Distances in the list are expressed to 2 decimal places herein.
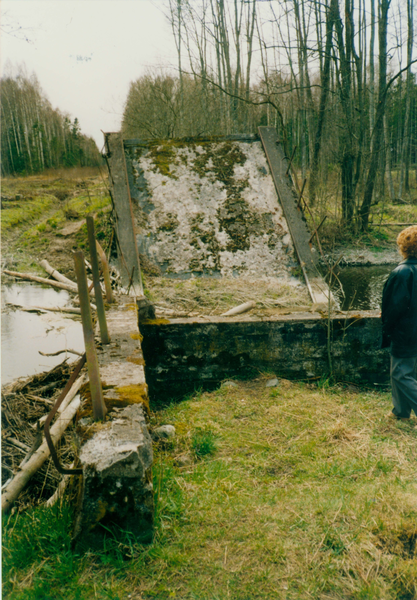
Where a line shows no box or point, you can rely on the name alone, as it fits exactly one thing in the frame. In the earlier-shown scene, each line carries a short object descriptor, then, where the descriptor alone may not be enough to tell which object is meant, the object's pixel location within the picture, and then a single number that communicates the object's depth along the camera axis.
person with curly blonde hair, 4.11
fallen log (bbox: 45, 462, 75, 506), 2.87
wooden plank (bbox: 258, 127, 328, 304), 7.67
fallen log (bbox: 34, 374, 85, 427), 4.81
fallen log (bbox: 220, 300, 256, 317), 6.34
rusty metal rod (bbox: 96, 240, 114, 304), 4.72
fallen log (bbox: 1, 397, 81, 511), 3.45
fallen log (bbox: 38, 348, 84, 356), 6.86
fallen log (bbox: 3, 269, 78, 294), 10.31
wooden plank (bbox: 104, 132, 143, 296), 7.54
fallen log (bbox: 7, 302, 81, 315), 9.21
